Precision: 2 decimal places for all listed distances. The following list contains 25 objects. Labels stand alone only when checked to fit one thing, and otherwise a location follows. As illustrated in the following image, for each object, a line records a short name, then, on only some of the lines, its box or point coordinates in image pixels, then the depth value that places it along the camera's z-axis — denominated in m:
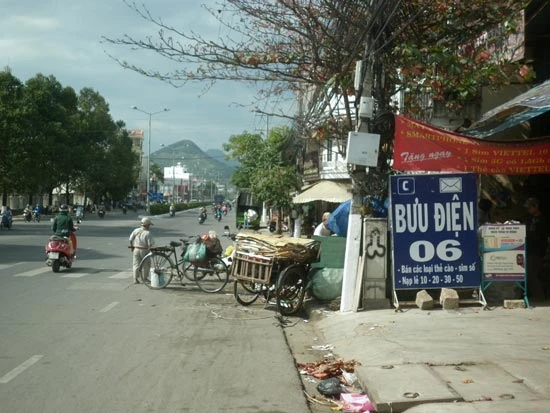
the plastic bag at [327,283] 11.20
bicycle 13.84
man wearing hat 14.72
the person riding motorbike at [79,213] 53.53
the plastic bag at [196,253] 13.66
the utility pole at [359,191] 10.23
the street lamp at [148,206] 81.04
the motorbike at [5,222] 38.66
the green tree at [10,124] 45.25
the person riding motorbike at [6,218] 38.66
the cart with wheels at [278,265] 11.03
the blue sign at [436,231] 10.16
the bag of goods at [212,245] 13.84
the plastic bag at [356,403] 5.88
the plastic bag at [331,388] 6.38
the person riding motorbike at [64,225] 17.31
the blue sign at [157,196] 140.38
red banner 9.78
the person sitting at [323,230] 15.50
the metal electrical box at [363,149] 10.11
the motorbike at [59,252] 16.80
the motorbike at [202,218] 53.75
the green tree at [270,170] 32.72
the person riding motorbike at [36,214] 53.48
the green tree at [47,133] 49.19
